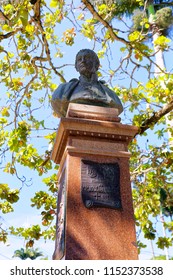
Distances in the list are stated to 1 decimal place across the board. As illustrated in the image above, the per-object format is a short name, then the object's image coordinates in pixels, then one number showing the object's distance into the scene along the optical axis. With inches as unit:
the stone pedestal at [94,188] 127.0
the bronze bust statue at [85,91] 171.8
